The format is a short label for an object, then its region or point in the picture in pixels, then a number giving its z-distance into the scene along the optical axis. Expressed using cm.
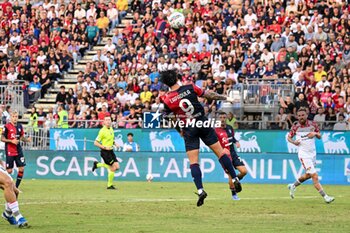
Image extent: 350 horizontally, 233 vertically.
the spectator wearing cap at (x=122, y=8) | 4481
